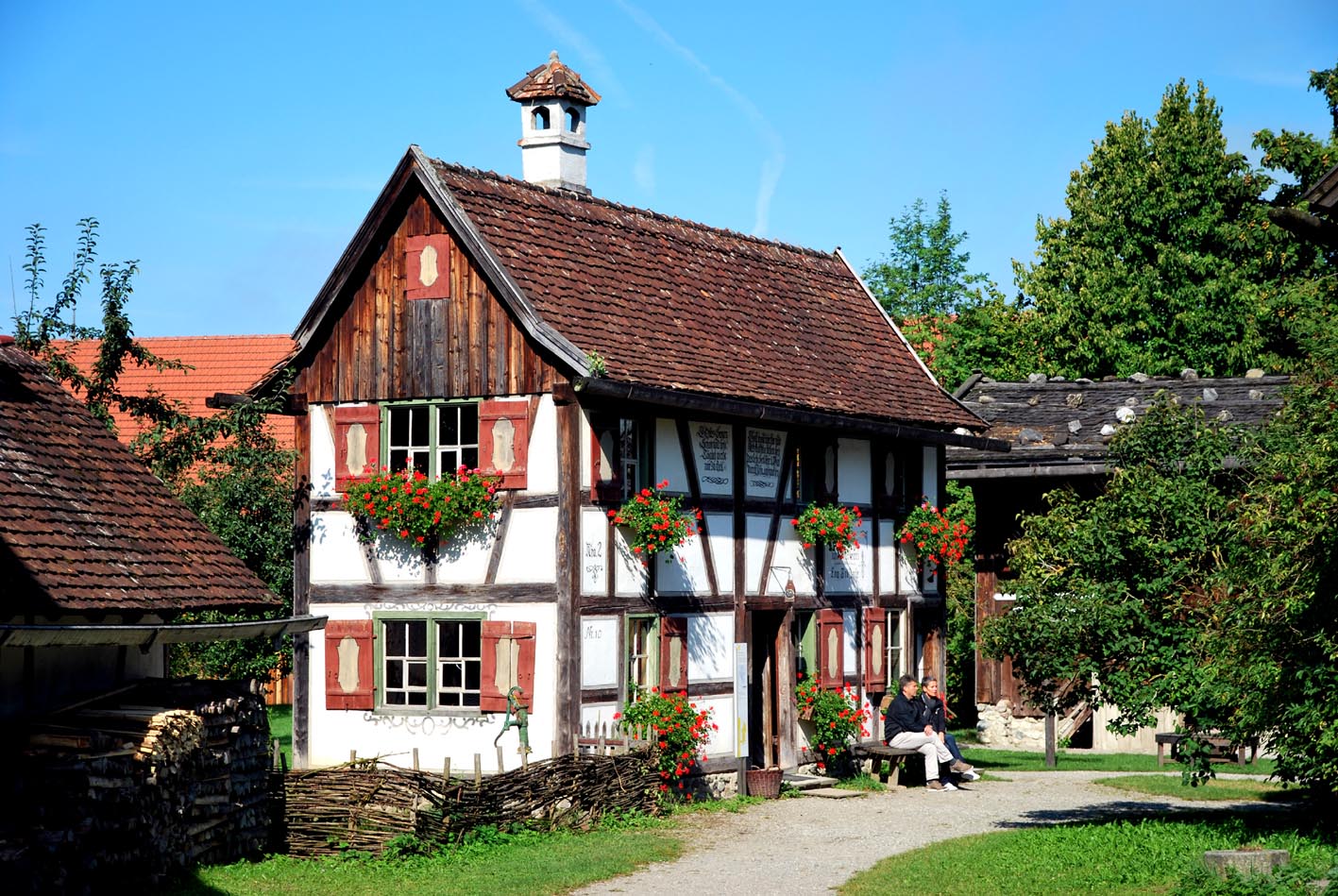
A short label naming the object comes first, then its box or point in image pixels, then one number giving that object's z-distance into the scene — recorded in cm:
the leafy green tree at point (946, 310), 4294
